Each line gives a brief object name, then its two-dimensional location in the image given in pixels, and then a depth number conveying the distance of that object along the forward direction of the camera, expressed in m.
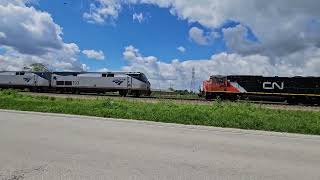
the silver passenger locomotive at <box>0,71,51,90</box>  21.46
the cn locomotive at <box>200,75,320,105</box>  14.77
